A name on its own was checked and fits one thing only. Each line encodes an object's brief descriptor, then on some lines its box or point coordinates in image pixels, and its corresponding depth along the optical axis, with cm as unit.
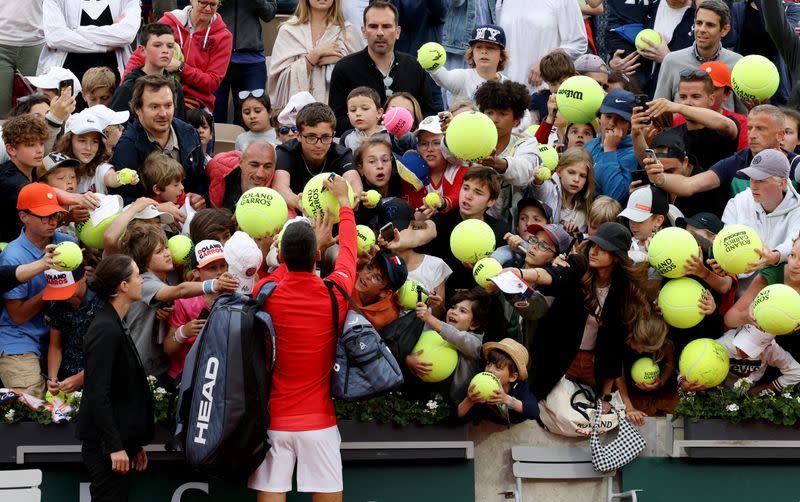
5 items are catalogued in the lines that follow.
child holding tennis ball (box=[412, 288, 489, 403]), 1791
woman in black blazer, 1628
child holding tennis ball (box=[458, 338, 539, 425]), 1791
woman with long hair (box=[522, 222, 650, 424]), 1859
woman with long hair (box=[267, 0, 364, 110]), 2487
